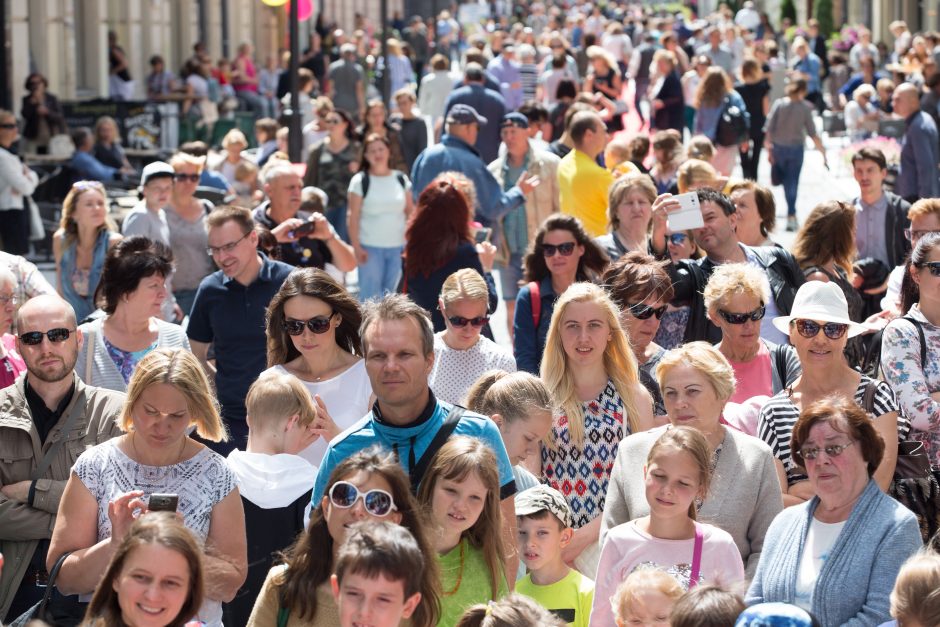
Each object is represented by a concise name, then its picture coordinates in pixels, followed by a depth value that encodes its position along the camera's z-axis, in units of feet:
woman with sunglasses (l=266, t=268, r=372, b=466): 43.80
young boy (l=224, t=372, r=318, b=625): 38.78
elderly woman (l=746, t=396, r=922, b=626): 30.48
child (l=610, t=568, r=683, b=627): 30.45
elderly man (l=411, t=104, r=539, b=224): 76.13
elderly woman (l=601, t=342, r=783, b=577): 36.37
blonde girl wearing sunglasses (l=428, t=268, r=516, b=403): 48.47
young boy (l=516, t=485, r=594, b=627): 35.73
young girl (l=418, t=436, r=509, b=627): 31.12
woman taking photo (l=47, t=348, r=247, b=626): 33.76
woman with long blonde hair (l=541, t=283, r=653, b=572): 41.34
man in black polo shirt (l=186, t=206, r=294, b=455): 49.73
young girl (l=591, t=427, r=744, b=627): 33.29
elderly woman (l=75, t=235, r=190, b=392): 47.50
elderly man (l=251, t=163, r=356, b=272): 63.51
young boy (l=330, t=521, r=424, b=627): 26.96
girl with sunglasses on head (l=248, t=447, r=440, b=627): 29.17
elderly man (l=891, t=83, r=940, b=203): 89.25
